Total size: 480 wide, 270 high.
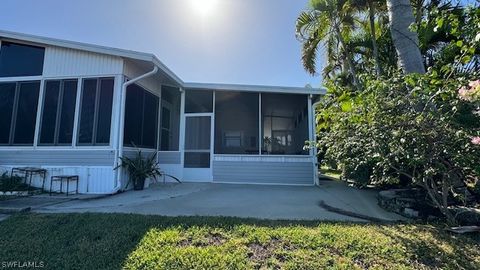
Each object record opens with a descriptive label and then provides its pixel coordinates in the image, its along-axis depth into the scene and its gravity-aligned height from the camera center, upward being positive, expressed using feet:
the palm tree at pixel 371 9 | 30.32 +16.56
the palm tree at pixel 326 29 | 31.30 +15.74
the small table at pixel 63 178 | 26.12 -1.96
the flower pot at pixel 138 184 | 27.94 -2.58
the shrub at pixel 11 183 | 25.64 -2.48
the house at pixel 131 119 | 26.63 +4.25
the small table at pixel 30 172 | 26.81 -1.44
